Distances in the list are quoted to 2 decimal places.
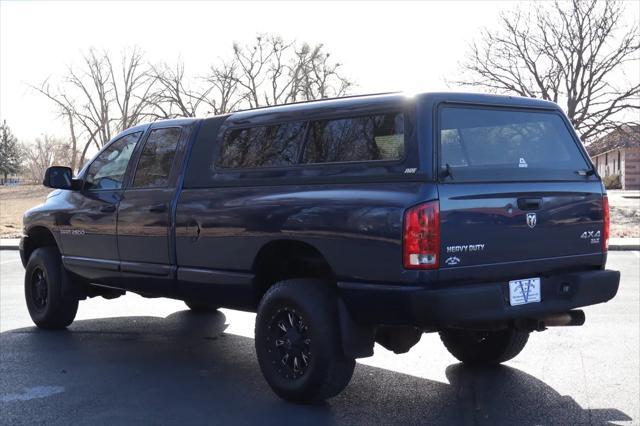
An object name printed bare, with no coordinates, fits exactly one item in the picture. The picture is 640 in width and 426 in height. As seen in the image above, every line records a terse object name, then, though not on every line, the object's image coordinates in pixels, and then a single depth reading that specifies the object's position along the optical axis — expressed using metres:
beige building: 31.81
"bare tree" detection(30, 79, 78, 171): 61.81
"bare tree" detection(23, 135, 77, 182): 93.32
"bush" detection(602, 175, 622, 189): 59.87
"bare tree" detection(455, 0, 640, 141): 31.97
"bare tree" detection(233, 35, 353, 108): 51.54
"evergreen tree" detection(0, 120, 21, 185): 58.09
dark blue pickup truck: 4.61
